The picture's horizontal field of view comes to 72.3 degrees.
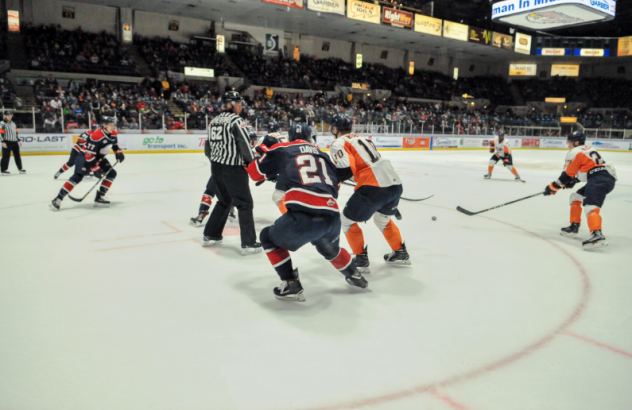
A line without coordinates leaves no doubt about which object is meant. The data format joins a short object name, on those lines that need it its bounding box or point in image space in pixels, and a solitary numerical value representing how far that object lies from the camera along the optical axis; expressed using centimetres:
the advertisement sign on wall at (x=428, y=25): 2839
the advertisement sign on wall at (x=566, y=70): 4031
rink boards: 1487
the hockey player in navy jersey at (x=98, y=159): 659
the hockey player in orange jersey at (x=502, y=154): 1151
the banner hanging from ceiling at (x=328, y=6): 2297
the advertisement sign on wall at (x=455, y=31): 2979
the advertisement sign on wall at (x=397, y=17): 2688
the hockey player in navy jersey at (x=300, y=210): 303
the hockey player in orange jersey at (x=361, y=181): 367
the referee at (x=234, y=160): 447
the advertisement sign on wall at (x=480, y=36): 3158
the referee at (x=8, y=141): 1010
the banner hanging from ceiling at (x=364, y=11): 2500
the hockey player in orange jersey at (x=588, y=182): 504
